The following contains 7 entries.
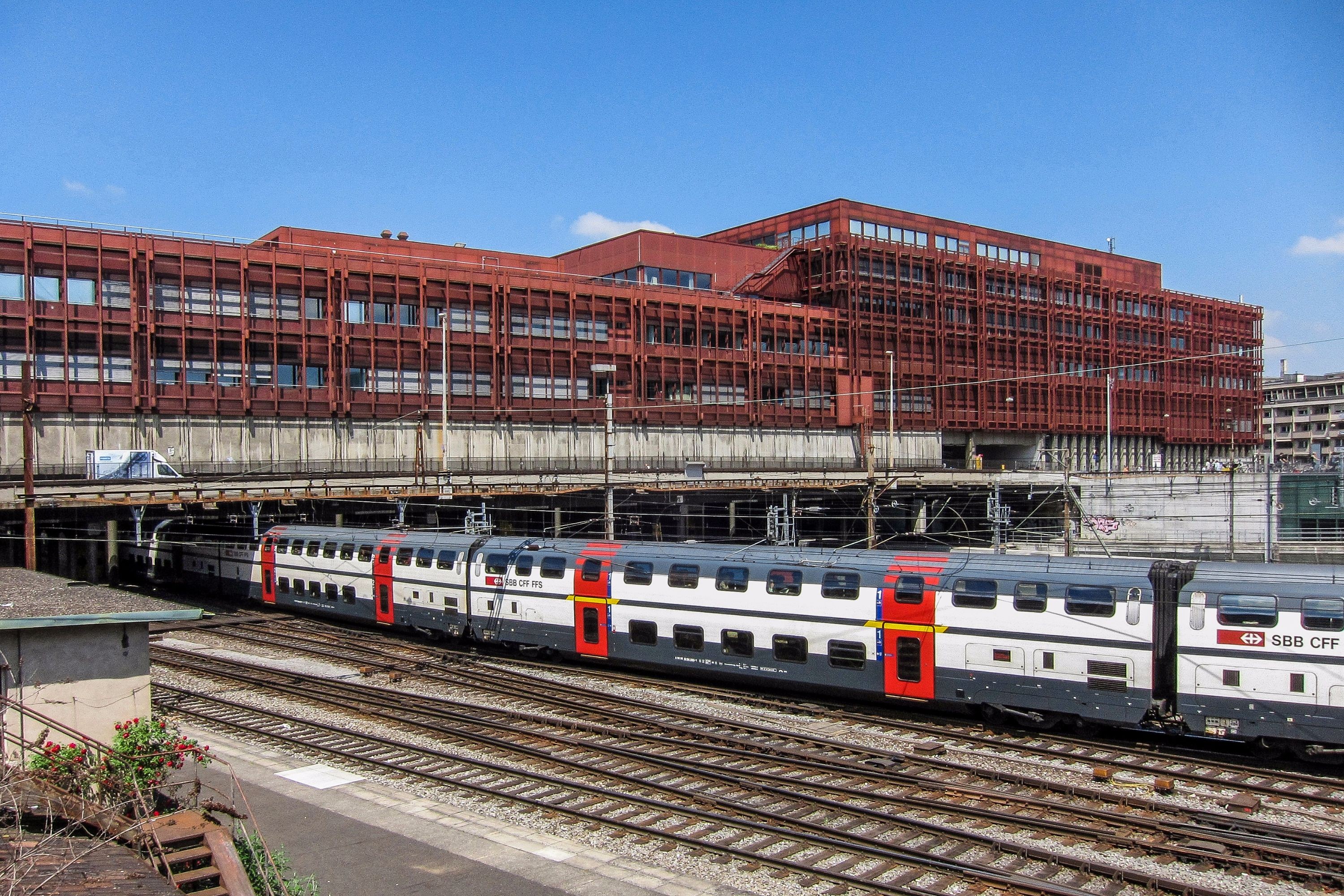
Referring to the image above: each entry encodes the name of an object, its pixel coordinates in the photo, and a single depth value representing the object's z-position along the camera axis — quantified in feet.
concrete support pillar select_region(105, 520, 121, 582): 176.24
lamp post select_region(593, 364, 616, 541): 119.75
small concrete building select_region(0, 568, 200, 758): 51.93
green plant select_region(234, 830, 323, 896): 39.11
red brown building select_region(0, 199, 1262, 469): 171.53
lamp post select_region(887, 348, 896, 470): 211.41
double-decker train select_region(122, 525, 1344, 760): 60.90
